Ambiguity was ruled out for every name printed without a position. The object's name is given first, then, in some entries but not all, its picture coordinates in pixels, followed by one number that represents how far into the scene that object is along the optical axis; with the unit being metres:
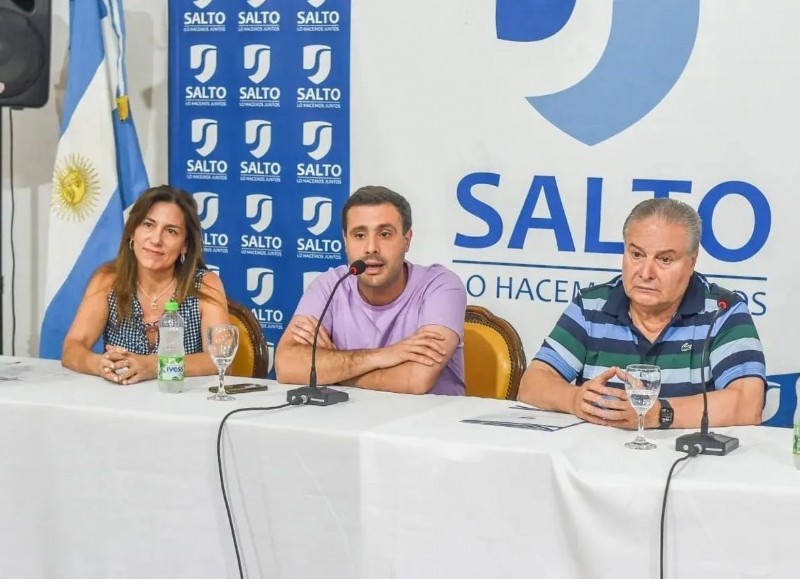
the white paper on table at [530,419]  2.41
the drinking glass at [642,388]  2.23
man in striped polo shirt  2.57
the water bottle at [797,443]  2.12
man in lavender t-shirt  3.02
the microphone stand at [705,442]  2.17
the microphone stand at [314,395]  2.61
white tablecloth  2.02
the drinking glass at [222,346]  2.71
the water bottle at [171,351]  2.77
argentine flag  4.31
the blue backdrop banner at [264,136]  4.33
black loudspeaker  3.82
